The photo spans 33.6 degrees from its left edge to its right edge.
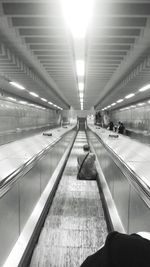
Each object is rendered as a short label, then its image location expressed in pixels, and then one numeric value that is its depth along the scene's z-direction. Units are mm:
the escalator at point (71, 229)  2785
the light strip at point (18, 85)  8320
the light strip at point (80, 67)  5402
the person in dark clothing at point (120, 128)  16717
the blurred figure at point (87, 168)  6586
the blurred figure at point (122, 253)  757
